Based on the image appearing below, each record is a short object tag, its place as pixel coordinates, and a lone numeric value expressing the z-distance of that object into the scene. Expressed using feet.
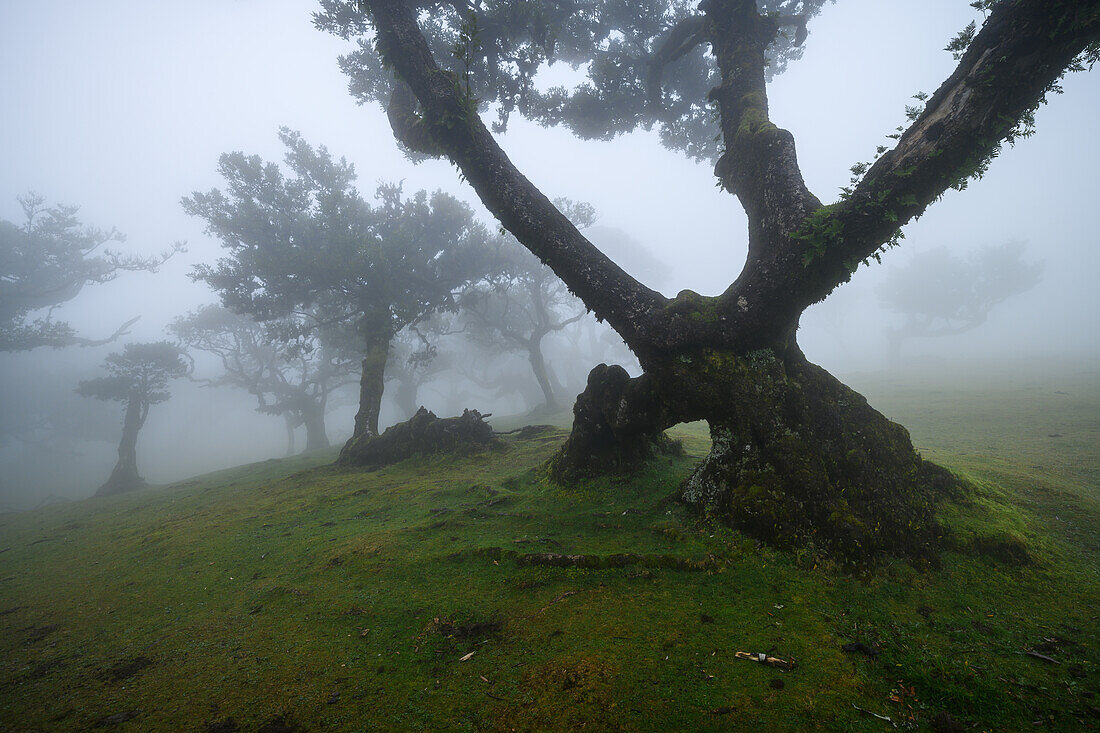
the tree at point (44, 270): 72.74
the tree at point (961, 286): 142.20
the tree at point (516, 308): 83.05
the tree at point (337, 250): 54.90
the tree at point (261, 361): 93.50
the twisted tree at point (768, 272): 13.79
